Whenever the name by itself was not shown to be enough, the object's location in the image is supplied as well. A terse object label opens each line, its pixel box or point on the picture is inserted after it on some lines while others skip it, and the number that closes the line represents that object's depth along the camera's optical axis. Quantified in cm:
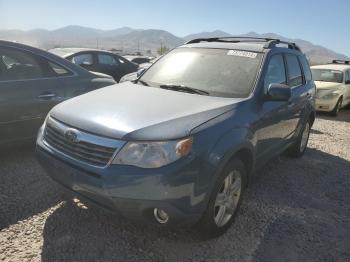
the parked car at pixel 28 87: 445
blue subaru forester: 271
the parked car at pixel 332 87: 1088
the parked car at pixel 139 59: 1914
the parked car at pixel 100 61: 1061
